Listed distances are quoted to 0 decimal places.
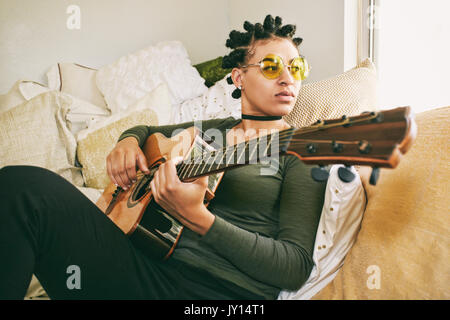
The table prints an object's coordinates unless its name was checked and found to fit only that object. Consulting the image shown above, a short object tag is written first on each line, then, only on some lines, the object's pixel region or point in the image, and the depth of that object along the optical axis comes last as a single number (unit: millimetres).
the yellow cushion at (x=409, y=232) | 572
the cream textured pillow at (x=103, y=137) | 1436
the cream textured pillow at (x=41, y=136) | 1317
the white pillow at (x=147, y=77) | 1801
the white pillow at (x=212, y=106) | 1577
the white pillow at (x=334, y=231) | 743
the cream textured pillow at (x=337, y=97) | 1162
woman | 658
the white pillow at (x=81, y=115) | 1578
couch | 611
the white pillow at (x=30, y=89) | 1550
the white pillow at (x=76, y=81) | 1831
